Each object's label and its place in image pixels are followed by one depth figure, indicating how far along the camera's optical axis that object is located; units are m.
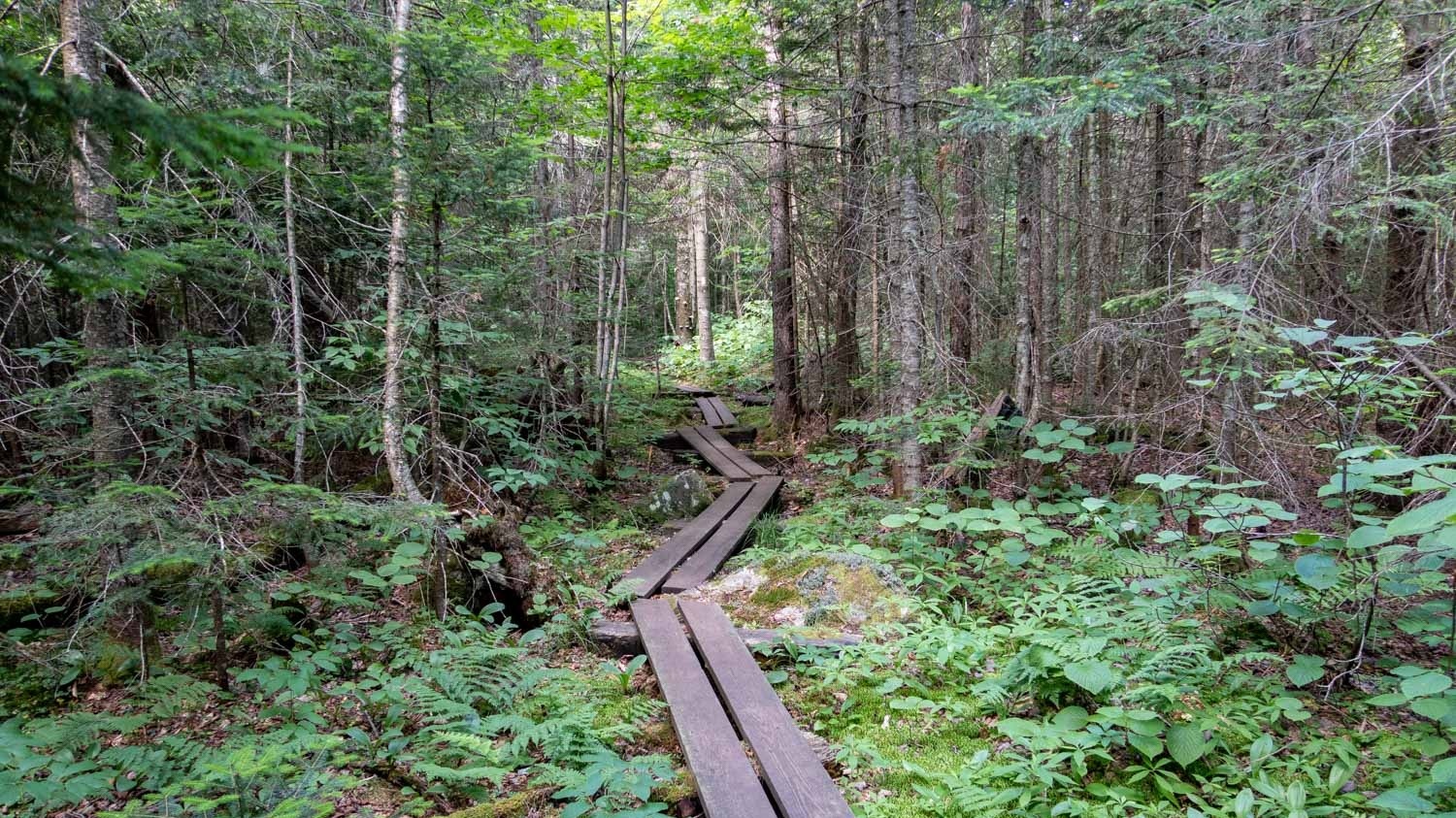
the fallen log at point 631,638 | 4.89
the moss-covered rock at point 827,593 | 5.33
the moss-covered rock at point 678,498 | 8.56
